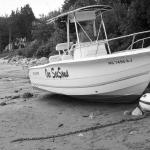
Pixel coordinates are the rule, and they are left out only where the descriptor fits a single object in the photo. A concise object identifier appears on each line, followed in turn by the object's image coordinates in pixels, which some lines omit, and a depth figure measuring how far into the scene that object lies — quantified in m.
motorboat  8.37
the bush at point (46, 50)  28.55
